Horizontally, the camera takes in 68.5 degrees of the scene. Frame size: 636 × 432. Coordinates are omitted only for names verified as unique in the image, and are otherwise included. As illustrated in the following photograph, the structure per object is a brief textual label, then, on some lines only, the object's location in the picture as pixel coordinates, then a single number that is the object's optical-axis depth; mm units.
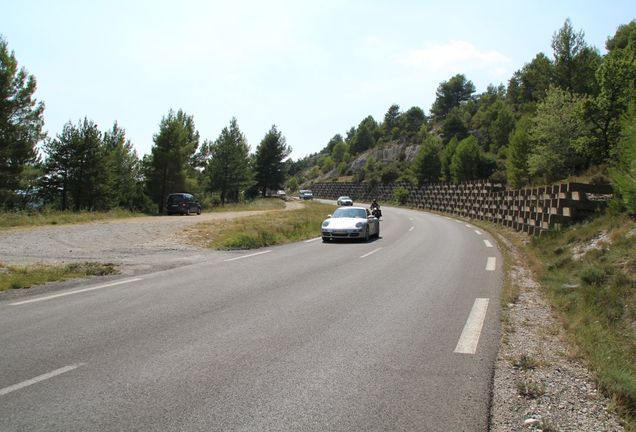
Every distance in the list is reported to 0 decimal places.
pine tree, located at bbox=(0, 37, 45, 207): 33156
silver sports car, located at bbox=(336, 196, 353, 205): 63688
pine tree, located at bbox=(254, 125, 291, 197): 75812
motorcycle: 27408
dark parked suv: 38000
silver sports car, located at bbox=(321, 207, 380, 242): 19391
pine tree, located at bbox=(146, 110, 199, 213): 50406
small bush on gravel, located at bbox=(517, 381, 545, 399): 4088
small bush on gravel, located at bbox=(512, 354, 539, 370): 4777
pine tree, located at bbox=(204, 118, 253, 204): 63562
